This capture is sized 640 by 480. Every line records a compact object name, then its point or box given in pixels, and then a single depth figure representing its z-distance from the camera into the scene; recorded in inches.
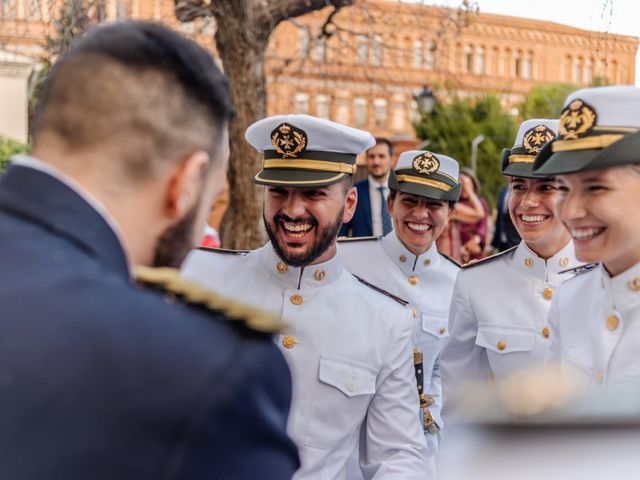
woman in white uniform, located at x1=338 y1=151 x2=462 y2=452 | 181.6
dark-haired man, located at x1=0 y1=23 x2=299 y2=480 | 47.4
